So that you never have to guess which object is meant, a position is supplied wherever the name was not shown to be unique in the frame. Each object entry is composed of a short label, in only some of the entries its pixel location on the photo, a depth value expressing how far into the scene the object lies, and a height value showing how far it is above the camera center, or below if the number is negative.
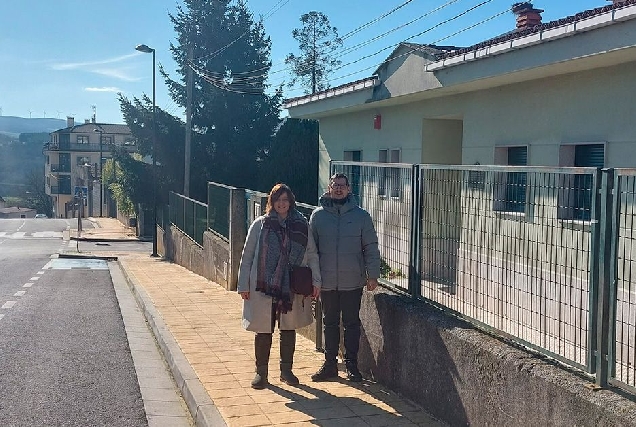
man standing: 5.89 -0.62
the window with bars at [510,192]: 4.50 -0.07
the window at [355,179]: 7.10 +0.00
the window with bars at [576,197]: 3.88 -0.09
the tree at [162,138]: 35.56 +2.02
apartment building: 101.06 +3.13
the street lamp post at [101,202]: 74.24 -2.71
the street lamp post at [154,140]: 29.81 +1.76
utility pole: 30.25 +2.29
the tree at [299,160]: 29.53 +0.79
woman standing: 5.81 -0.74
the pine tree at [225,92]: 36.22 +4.62
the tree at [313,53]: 41.28 +7.38
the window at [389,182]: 6.21 -0.02
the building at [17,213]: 112.88 -5.98
